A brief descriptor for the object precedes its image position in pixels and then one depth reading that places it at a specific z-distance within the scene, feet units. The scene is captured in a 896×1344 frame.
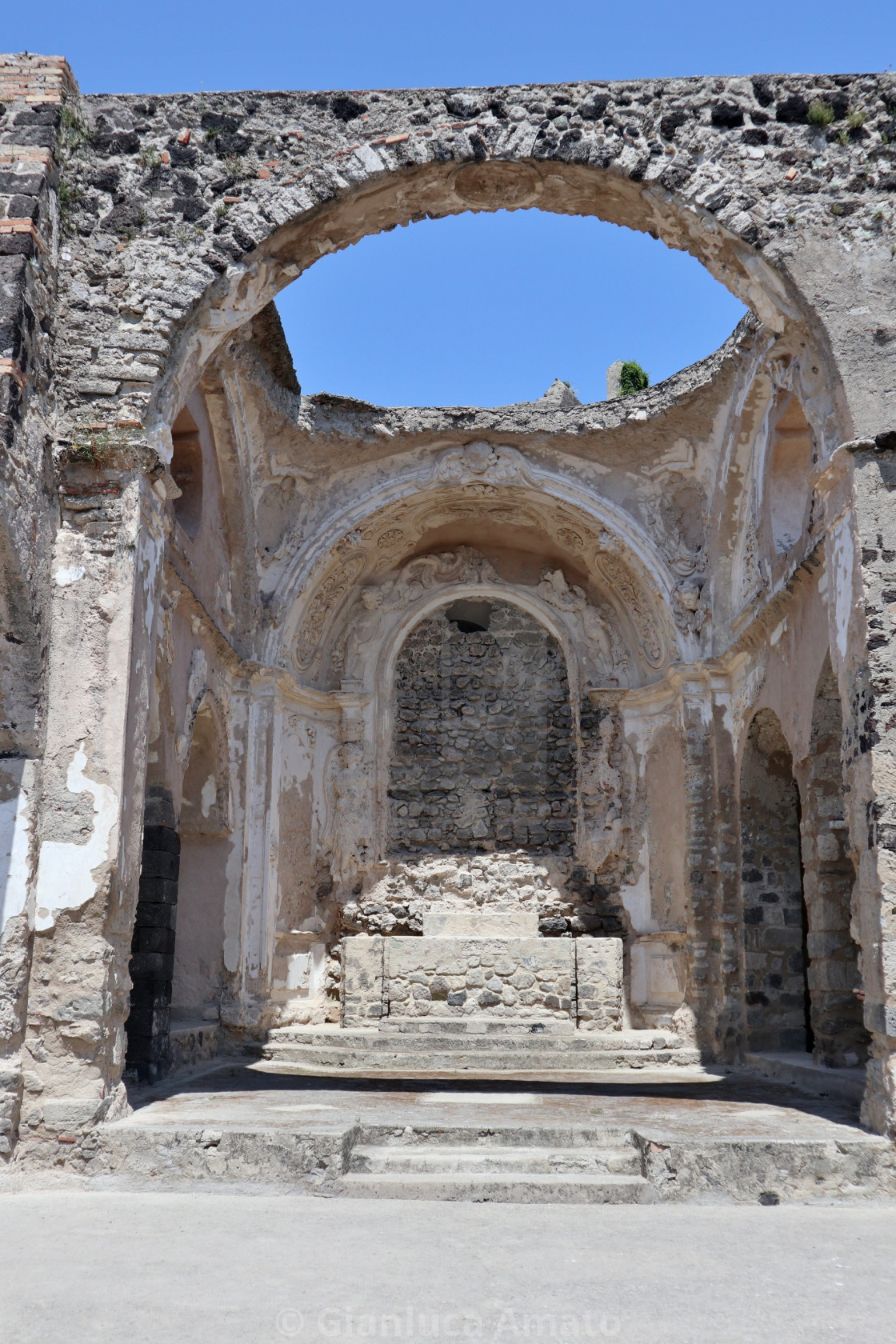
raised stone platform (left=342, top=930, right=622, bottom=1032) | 30.68
